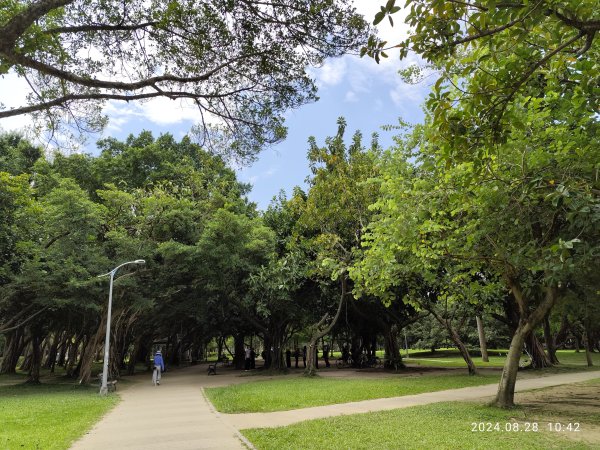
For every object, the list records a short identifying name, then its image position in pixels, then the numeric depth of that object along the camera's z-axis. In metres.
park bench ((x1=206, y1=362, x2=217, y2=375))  27.40
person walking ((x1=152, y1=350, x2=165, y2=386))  20.53
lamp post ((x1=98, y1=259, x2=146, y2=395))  16.84
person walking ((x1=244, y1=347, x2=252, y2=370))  31.68
